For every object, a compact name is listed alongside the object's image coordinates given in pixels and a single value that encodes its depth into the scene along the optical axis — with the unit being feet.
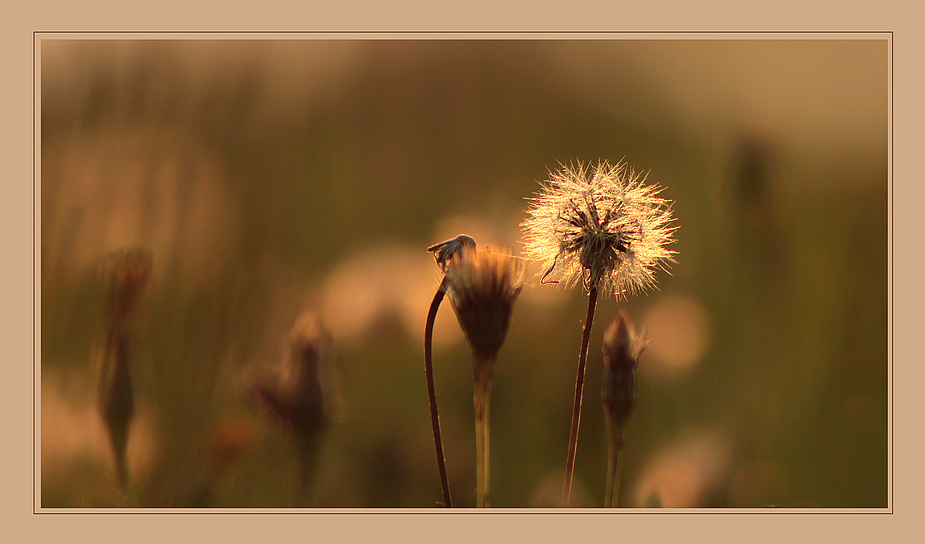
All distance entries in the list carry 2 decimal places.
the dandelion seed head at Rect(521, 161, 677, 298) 3.58
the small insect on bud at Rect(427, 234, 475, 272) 3.51
